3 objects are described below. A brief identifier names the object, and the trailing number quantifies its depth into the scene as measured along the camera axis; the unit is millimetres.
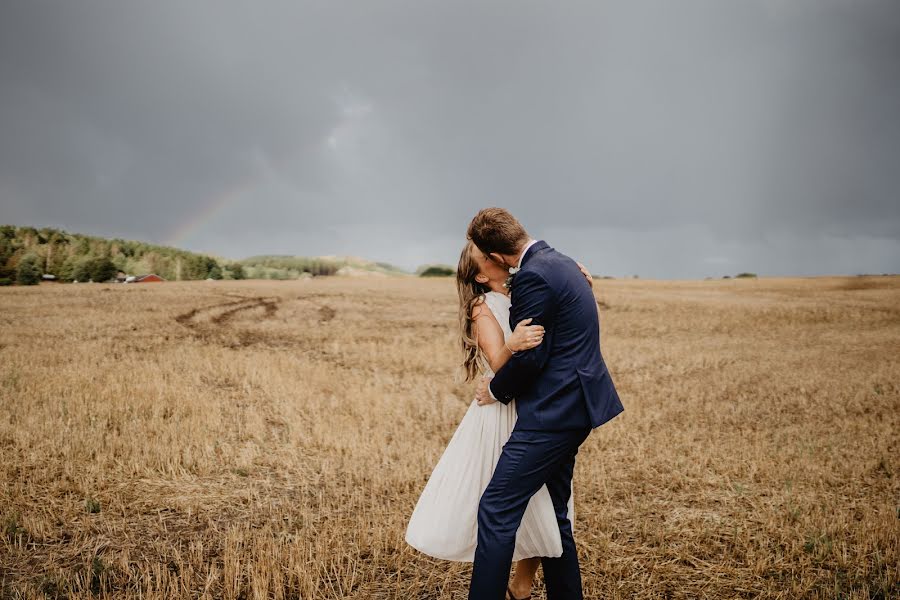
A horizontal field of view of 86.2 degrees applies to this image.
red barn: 88631
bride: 3365
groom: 2961
